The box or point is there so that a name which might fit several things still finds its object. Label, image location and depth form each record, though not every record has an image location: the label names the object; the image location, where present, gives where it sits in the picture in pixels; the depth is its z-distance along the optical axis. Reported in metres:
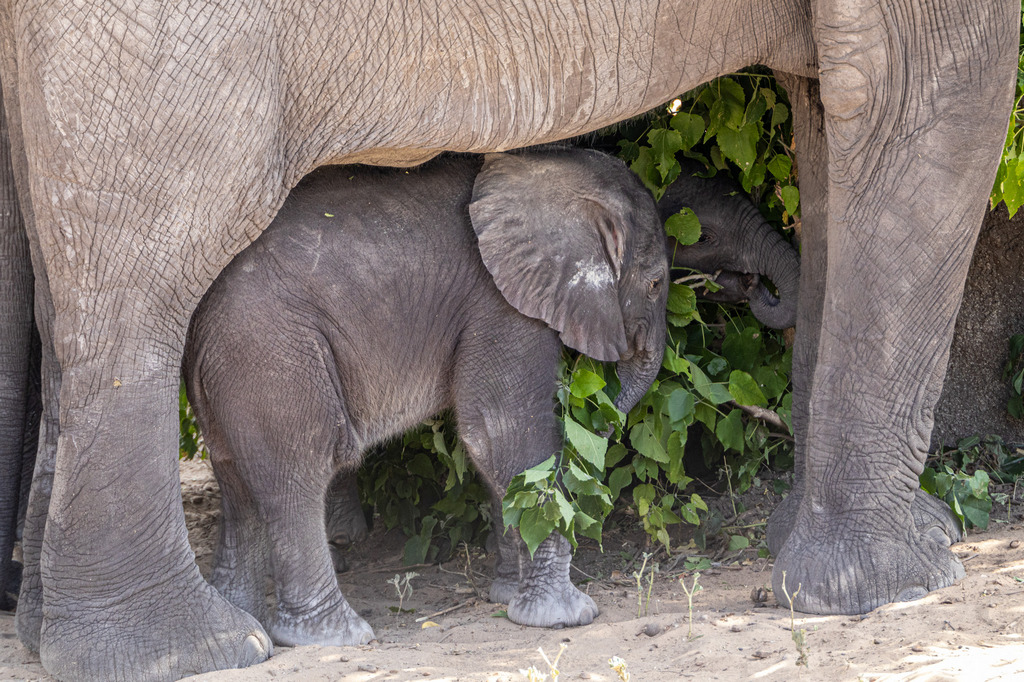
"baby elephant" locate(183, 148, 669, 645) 7.49
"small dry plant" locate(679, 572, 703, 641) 6.79
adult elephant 6.39
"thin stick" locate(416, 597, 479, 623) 8.26
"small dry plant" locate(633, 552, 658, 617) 7.55
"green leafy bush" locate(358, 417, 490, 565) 9.28
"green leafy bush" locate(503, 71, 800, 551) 8.58
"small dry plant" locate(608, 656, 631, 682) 5.56
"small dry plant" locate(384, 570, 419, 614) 8.23
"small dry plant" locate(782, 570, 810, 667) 6.11
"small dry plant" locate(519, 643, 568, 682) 5.30
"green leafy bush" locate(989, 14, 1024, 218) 8.06
